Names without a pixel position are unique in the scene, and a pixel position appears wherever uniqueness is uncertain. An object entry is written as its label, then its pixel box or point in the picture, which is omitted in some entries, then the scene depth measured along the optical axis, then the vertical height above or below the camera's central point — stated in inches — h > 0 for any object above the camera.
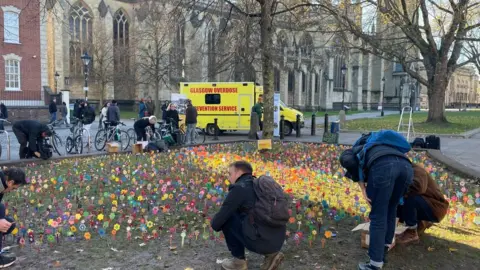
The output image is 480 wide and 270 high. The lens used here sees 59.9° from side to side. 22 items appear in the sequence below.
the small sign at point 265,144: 441.7 -34.5
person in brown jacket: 163.3 -36.2
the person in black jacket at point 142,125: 526.3 -19.2
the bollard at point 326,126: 759.1 -26.6
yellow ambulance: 798.5 +11.8
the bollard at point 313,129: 804.0 -34.2
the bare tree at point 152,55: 1519.4 +215.5
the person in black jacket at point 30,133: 391.9 -22.5
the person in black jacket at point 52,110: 1049.5 -0.8
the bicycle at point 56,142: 486.7 -39.1
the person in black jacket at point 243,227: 143.5 -40.6
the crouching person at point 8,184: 155.7 -28.6
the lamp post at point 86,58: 1042.1 +129.9
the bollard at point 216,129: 698.9 -31.7
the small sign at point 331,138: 585.3 -36.5
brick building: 1194.0 +151.7
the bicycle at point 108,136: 555.8 -34.8
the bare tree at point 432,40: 792.9 +157.5
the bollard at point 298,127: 775.7 -28.4
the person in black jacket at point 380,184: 143.4 -24.8
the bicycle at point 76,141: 501.0 -37.8
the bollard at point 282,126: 724.0 -25.5
